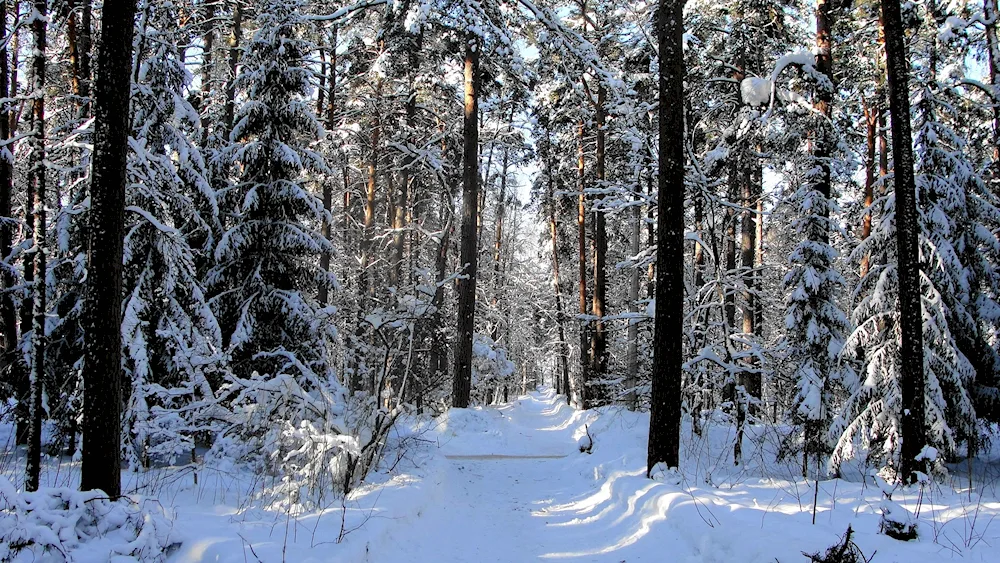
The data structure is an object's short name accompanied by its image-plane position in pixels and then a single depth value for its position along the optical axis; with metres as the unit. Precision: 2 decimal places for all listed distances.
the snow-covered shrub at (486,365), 21.89
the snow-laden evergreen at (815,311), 10.35
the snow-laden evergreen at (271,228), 11.29
